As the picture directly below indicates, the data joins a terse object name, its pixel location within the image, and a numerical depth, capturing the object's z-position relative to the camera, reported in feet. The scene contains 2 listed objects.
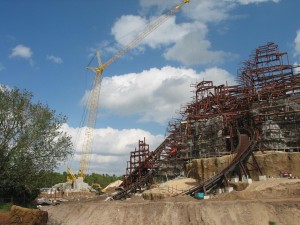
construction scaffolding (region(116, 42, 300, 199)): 208.44
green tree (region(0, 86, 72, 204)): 123.34
